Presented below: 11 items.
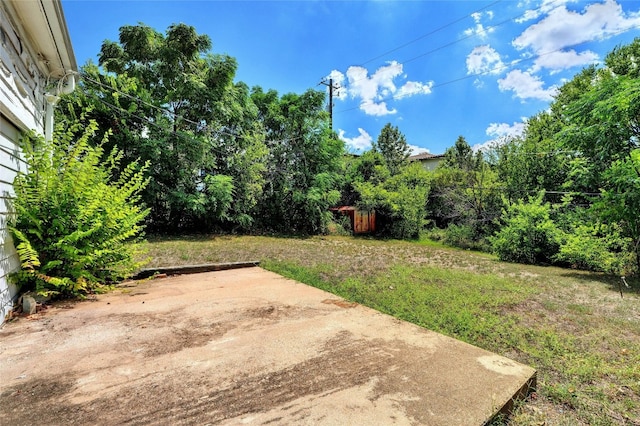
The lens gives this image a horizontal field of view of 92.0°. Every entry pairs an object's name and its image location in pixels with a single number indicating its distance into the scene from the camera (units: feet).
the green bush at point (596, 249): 22.39
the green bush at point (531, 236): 27.07
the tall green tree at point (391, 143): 74.79
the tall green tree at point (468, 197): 38.83
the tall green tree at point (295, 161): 43.60
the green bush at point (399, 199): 44.45
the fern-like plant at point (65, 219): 9.41
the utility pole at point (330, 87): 54.49
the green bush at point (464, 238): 38.59
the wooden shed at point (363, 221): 48.57
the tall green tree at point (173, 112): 31.17
